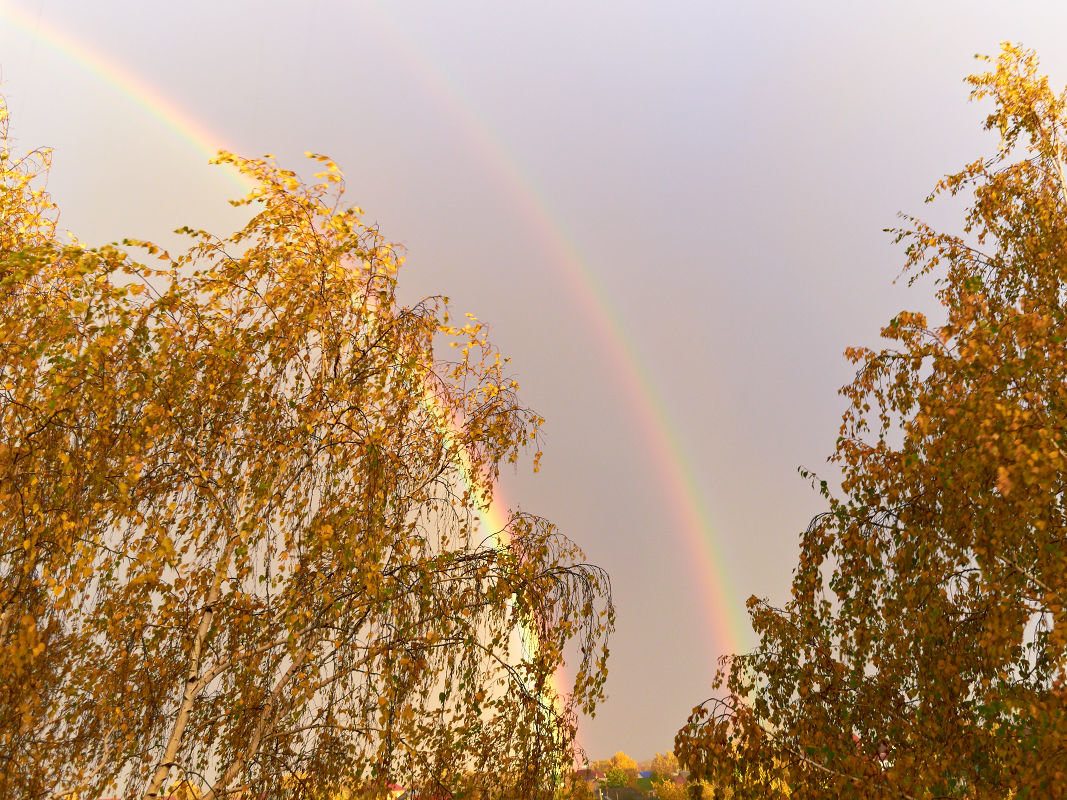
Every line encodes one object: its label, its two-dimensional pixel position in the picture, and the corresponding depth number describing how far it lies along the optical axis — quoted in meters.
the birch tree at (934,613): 4.96
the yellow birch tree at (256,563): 4.50
